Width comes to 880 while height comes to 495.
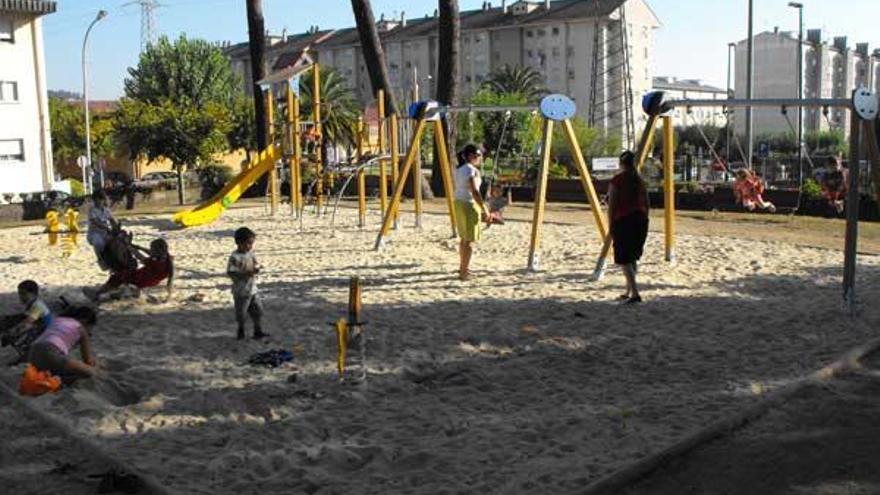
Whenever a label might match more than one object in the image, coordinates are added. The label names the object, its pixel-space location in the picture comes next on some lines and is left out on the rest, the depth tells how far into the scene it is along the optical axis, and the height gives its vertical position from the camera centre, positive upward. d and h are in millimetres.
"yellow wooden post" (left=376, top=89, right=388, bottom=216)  17772 -72
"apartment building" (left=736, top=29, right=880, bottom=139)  95188 +10137
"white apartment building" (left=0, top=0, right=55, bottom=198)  41500 +3337
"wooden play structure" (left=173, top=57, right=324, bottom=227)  19344 +240
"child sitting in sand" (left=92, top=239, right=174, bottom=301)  10148 -1164
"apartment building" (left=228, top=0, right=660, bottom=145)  86125 +12095
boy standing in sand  7977 -985
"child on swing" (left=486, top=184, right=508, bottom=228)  16230 -671
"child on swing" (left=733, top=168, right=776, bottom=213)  19547 -647
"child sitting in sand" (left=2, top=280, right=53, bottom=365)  7141 -1191
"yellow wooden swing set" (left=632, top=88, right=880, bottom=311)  8852 +325
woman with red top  9508 -613
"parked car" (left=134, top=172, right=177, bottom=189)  46509 -563
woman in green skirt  10875 -407
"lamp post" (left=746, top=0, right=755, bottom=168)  29372 +2813
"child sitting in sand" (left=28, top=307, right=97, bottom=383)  6500 -1294
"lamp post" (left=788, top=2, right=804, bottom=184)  37244 +5691
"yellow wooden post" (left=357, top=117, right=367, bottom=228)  18047 -657
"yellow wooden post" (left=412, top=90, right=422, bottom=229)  16984 -414
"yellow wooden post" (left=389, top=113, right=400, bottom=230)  16592 +199
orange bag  6438 -1516
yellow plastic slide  19047 -521
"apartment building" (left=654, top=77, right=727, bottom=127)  98500 +9236
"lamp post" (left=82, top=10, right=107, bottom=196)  41062 +3416
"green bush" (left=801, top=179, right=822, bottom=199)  21297 -743
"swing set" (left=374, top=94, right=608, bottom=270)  11820 +121
